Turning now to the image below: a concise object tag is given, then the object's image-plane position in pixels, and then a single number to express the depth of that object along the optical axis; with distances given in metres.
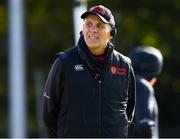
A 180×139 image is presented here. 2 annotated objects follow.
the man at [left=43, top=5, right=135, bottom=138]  13.17
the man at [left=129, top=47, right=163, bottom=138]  16.19
